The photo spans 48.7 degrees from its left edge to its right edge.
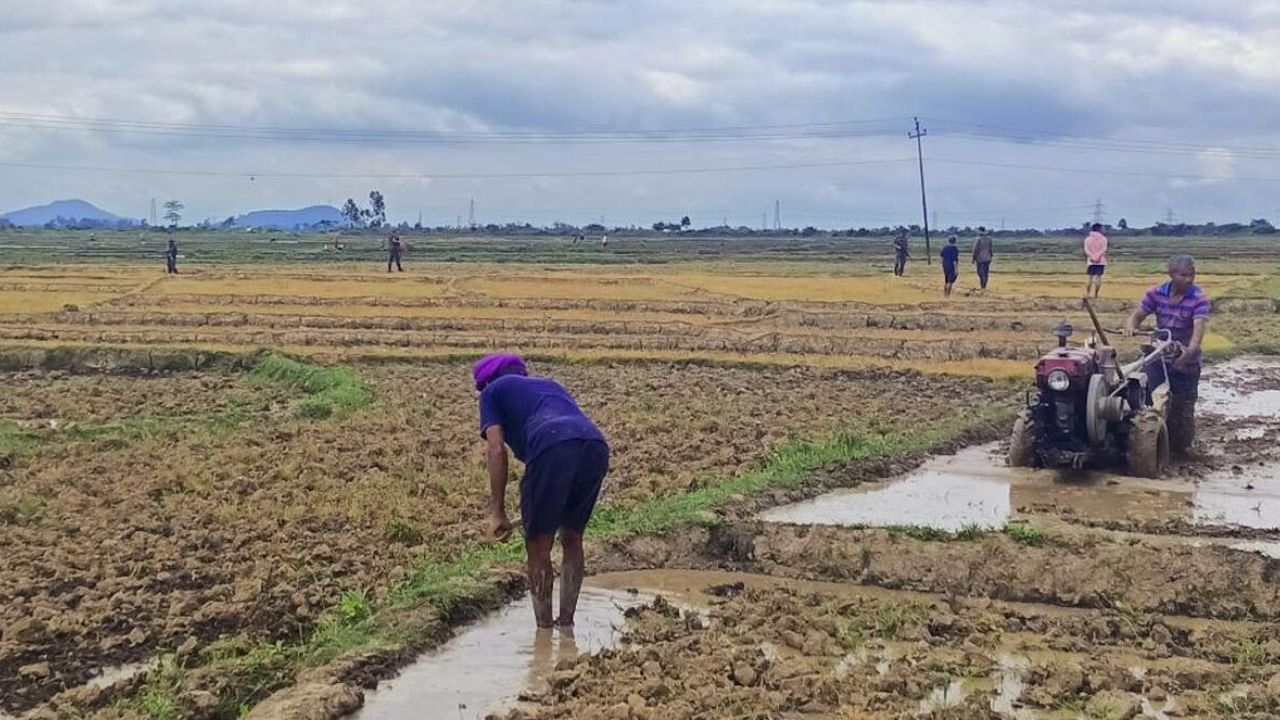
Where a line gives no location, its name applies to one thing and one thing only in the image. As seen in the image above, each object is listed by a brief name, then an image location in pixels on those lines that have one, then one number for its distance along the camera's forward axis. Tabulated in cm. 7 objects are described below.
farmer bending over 686
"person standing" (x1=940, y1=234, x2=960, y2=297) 3111
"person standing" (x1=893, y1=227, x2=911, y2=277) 4088
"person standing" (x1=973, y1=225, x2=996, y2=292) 3154
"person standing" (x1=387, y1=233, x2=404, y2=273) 4512
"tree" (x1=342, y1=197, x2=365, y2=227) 15888
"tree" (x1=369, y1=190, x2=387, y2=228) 15400
